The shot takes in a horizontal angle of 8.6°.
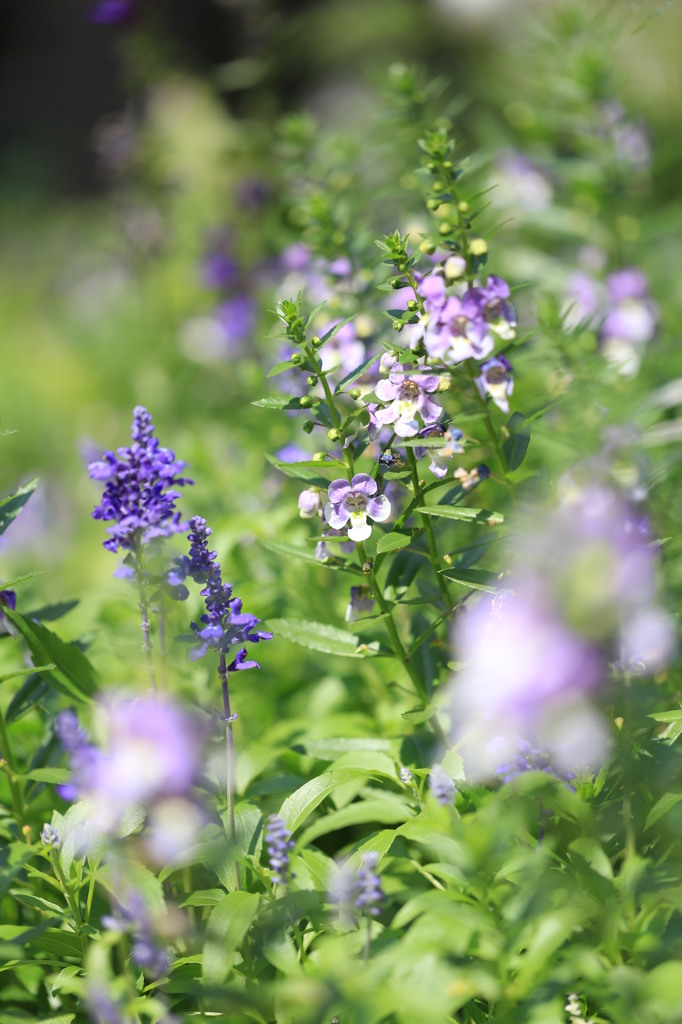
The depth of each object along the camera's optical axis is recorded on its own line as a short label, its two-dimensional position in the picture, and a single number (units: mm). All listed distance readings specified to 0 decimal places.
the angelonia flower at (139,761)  1317
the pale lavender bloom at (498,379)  1382
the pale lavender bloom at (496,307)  1375
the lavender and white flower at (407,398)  1376
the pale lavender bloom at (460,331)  1372
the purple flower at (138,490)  1381
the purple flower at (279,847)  1350
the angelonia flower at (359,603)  1416
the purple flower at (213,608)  1375
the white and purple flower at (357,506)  1383
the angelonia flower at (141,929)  1330
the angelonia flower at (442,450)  1388
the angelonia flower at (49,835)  1369
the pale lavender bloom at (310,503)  1396
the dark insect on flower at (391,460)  1390
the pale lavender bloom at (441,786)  1336
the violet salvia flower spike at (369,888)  1340
